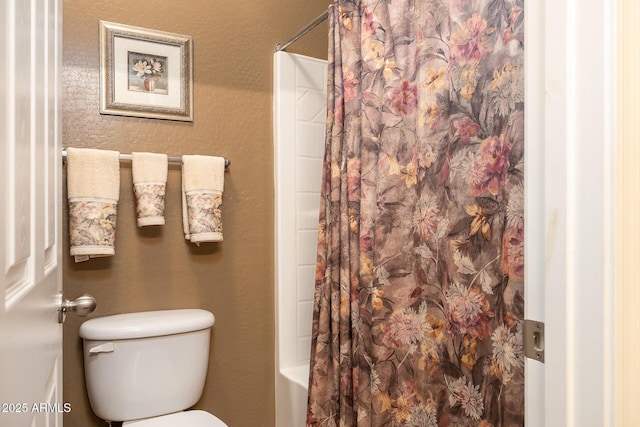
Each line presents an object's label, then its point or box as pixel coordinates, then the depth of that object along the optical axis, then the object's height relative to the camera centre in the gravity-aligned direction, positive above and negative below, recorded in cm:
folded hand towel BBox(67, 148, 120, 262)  154 +4
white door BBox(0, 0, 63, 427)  46 +0
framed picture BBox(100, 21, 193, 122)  168 +56
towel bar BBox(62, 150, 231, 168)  157 +22
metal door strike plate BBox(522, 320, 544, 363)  69 -20
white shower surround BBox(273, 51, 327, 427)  198 +1
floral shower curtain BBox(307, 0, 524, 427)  109 -2
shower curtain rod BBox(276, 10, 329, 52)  175 +76
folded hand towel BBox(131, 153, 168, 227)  164 +10
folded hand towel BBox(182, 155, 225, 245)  172 +6
